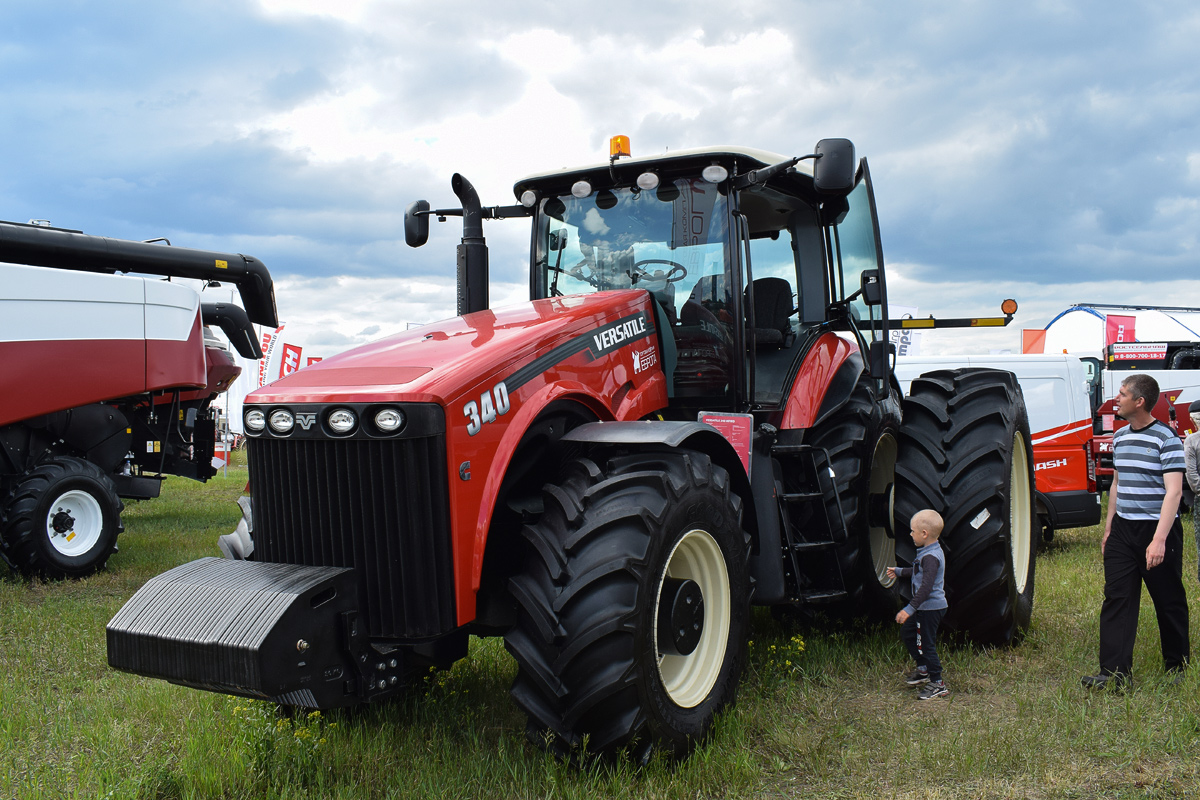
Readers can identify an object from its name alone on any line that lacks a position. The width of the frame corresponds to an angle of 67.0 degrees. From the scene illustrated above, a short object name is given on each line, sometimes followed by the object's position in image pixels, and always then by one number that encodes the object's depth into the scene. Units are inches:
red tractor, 117.7
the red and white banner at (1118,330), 950.4
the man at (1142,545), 173.3
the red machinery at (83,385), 300.8
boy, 173.0
